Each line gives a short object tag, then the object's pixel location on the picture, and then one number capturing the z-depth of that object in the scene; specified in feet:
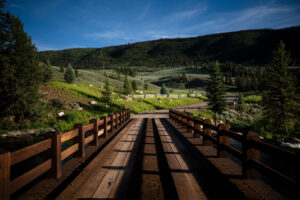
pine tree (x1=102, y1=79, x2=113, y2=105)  82.43
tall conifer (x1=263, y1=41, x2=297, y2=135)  68.80
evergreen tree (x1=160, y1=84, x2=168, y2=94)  216.95
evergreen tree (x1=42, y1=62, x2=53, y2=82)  95.09
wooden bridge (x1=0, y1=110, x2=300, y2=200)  10.04
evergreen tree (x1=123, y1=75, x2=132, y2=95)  149.26
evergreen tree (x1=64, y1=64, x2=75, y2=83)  139.44
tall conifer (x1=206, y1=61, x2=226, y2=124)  85.05
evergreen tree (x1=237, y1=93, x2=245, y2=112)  118.32
